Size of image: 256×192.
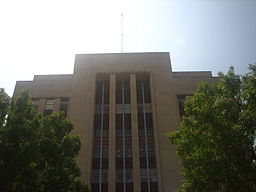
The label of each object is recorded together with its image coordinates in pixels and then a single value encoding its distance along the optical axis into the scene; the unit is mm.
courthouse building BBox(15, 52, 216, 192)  22547
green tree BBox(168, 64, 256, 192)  11328
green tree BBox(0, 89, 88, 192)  10789
